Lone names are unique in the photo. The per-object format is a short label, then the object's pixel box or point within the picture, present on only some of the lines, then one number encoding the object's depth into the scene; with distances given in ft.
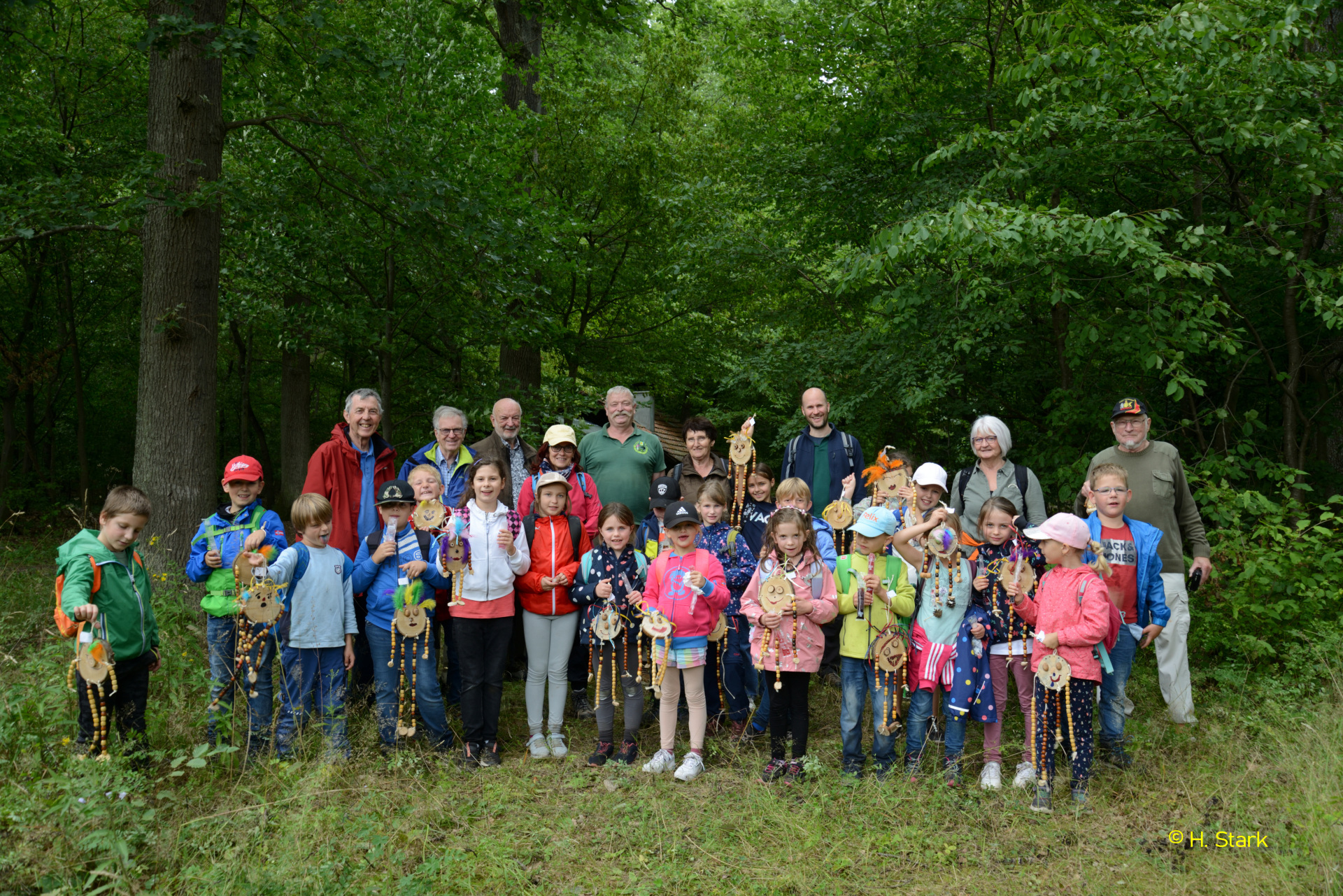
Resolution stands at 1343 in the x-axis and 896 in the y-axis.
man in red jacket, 16.92
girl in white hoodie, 16.03
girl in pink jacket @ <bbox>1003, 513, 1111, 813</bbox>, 13.92
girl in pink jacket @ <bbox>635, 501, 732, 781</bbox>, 15.61
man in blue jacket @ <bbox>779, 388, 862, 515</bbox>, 19.58
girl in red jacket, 16.74
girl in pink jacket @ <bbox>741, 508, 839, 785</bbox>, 15.11
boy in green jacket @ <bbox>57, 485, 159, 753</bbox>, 13.61
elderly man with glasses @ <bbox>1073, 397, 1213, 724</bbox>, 16.84
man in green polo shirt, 19.42
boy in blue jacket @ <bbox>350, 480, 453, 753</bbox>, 15.85
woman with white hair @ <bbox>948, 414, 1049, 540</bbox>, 16.55
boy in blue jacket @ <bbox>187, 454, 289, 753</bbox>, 14.73
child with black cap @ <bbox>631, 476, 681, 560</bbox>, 17.49
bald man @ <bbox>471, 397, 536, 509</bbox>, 18.40
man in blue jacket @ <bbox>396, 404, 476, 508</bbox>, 18.12
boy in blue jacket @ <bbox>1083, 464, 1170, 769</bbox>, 15.29
